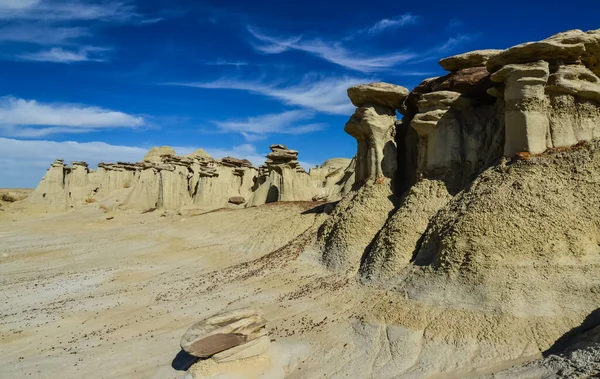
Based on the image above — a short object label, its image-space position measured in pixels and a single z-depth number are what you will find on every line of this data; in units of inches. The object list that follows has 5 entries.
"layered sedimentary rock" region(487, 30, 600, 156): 383.9
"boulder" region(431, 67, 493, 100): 482.9
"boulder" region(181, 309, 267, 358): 299.6
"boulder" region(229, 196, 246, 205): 1533.0
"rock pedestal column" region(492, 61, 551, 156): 384.8
